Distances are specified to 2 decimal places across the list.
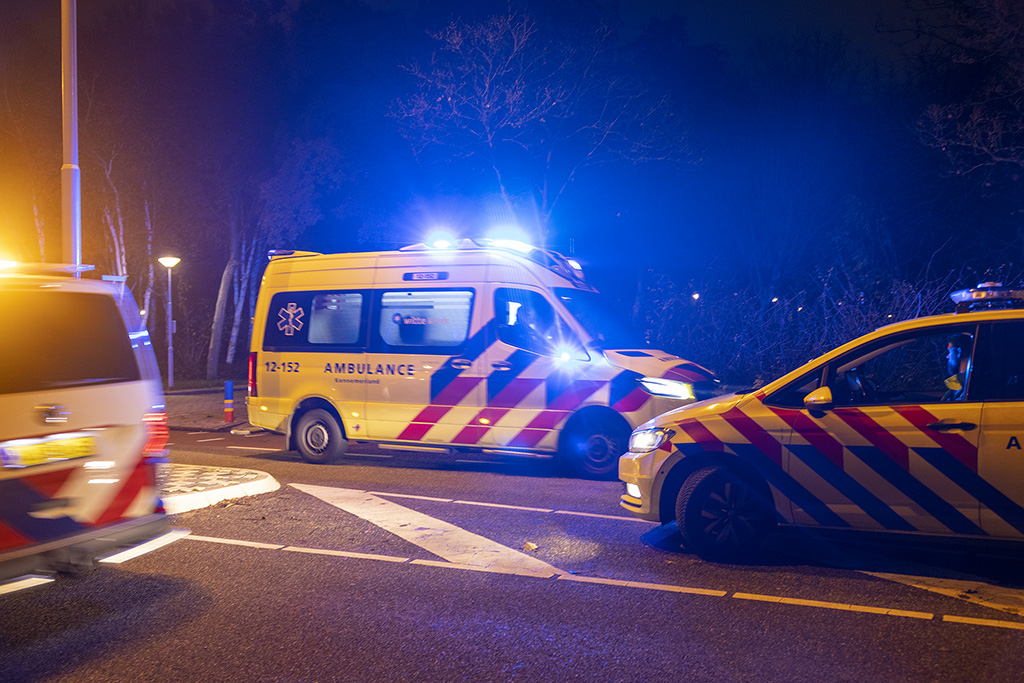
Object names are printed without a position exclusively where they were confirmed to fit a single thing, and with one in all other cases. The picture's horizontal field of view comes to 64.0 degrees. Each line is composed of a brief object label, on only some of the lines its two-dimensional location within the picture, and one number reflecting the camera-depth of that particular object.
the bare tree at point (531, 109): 22.33
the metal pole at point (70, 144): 11.11
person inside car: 5.66
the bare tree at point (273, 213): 31.73
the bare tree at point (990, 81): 16.48
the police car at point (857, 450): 5.39
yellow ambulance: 9.66
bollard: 16.34
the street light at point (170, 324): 23.56
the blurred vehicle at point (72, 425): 4.32
